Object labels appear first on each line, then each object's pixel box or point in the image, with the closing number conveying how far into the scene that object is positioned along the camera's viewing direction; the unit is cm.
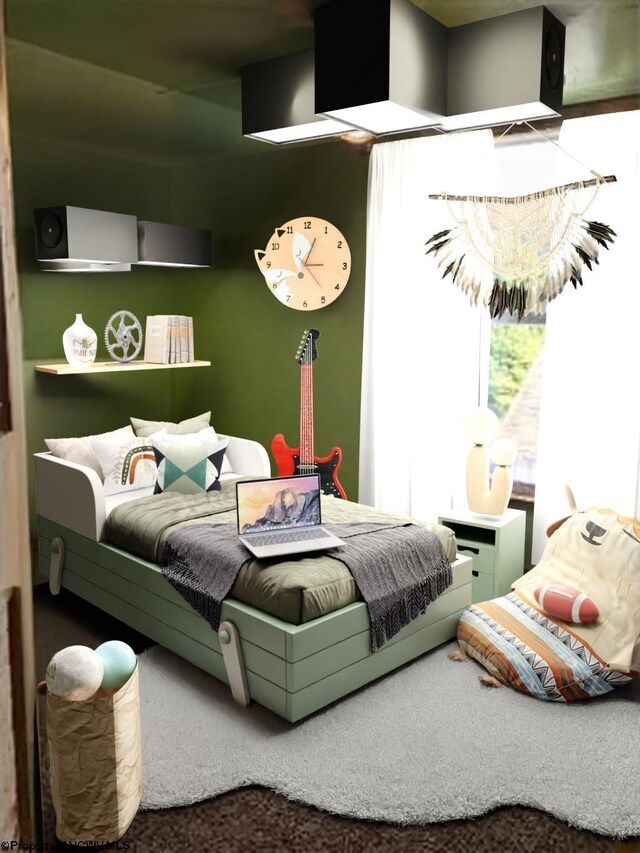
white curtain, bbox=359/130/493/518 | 382
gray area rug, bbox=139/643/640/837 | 214
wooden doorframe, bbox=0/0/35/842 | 51
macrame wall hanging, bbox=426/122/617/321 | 331
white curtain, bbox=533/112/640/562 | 329
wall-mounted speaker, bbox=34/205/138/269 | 367
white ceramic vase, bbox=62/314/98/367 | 390
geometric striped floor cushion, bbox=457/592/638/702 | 269
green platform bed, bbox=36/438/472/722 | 252
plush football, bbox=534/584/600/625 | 283
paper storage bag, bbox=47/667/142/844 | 194
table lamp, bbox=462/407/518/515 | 351
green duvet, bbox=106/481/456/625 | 254
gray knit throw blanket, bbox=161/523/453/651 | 275
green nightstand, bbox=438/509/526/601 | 343
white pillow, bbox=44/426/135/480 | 370
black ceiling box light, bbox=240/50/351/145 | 298
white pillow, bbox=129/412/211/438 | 401
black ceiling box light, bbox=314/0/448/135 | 246
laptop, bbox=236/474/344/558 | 282
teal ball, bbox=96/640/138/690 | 196
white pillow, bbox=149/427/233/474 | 368
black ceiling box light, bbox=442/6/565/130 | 258
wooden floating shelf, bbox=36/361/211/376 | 384
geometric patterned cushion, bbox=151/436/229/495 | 360
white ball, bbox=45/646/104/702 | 191
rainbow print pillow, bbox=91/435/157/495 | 368
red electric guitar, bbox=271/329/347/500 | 394
